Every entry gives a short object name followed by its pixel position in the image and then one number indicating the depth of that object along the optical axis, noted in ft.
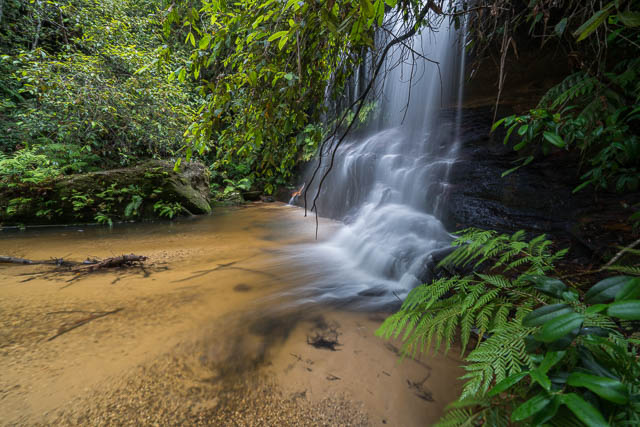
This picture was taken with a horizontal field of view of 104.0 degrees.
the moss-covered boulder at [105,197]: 17.72
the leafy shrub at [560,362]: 1.43
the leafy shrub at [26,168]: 18.20
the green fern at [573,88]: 6.05
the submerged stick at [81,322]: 5.84
